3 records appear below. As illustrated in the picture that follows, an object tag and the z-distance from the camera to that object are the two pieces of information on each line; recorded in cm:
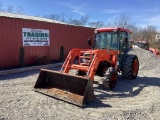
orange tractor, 371
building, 680
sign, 748
